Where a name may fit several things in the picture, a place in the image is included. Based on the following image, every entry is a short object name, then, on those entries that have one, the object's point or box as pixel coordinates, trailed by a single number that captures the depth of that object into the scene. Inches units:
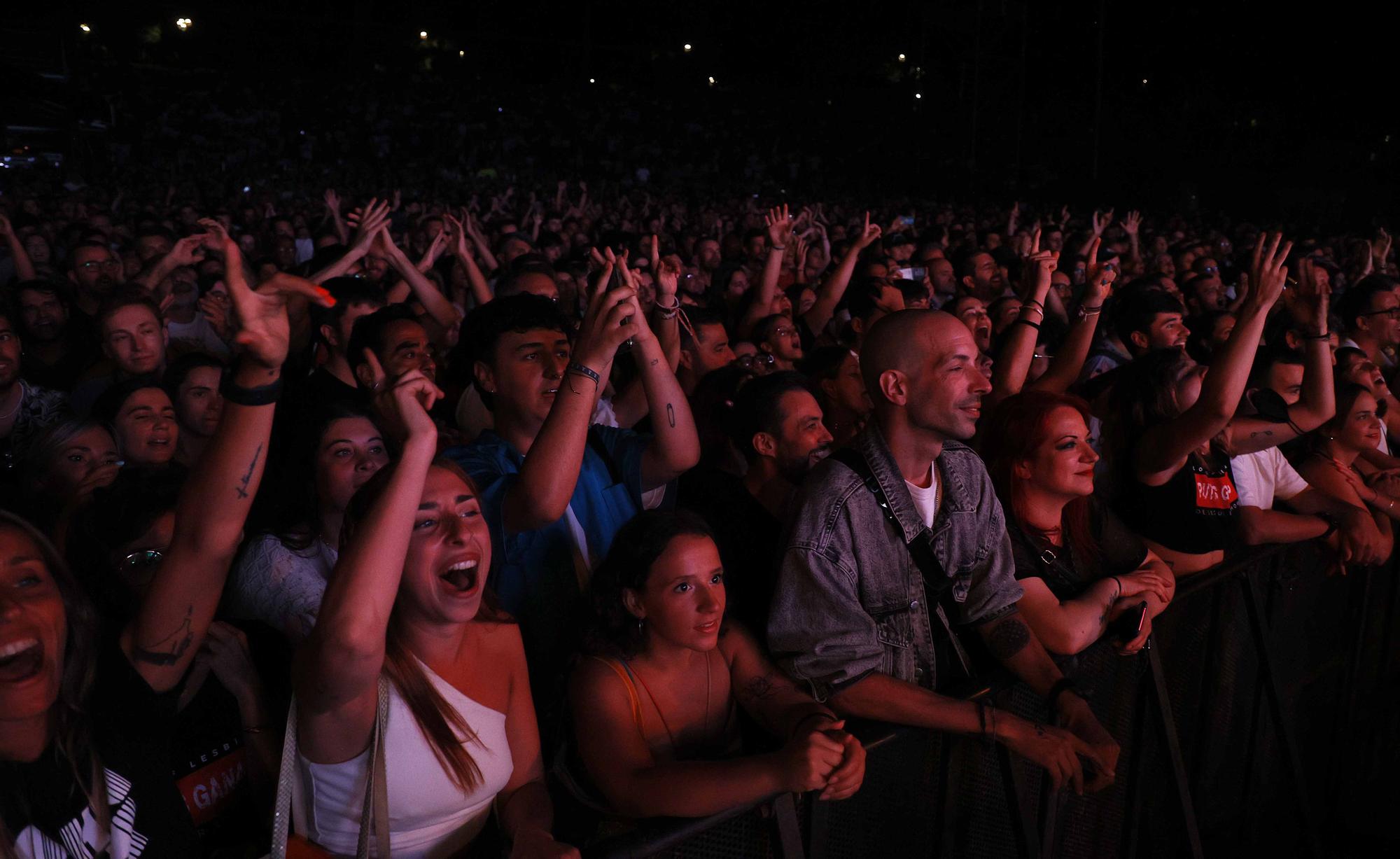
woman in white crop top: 73.4
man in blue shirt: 101.0
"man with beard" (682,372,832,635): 122.9
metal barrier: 95.9
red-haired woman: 116.0
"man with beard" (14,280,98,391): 204.1
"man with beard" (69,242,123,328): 248.8
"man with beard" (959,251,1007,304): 318.3
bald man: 99.2
